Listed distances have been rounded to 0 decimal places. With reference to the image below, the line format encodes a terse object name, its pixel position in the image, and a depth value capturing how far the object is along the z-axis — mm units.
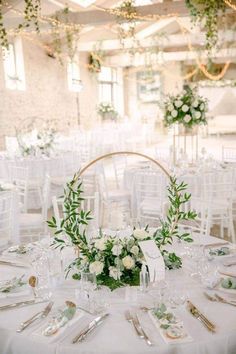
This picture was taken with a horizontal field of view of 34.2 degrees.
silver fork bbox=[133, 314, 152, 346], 1682
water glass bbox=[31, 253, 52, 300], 2090
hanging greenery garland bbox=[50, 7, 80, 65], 8172
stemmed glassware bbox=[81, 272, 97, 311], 1970
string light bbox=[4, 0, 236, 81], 6887
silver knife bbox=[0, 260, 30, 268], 2475
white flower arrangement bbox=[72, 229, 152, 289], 2131
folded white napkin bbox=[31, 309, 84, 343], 1723
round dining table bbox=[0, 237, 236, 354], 1667
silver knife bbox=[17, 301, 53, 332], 1807
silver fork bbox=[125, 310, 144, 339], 1723
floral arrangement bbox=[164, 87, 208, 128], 5266
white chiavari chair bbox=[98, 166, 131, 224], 5277
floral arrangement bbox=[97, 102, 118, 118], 14547
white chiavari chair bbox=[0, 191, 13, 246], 3662
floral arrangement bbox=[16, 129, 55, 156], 6645
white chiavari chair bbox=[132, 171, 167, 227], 4684
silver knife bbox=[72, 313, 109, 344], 1713
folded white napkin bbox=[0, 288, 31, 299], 2080
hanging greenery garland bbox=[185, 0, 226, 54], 6386
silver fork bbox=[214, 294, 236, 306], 1959
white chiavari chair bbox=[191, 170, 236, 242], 4617
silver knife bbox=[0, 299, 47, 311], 1980
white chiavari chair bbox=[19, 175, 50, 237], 4207
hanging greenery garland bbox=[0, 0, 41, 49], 5234
